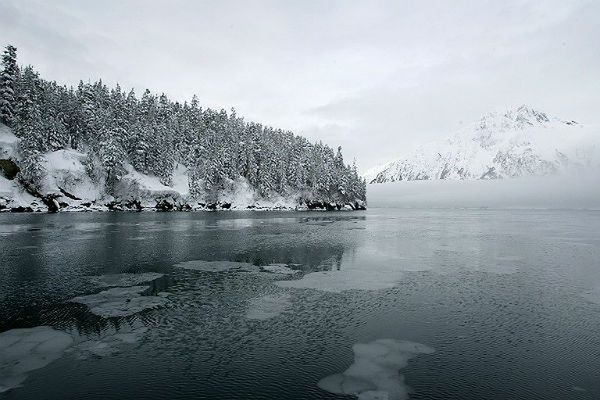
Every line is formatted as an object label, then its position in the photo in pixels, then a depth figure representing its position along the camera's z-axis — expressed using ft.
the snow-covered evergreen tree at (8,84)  275.59
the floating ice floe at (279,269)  87.24
